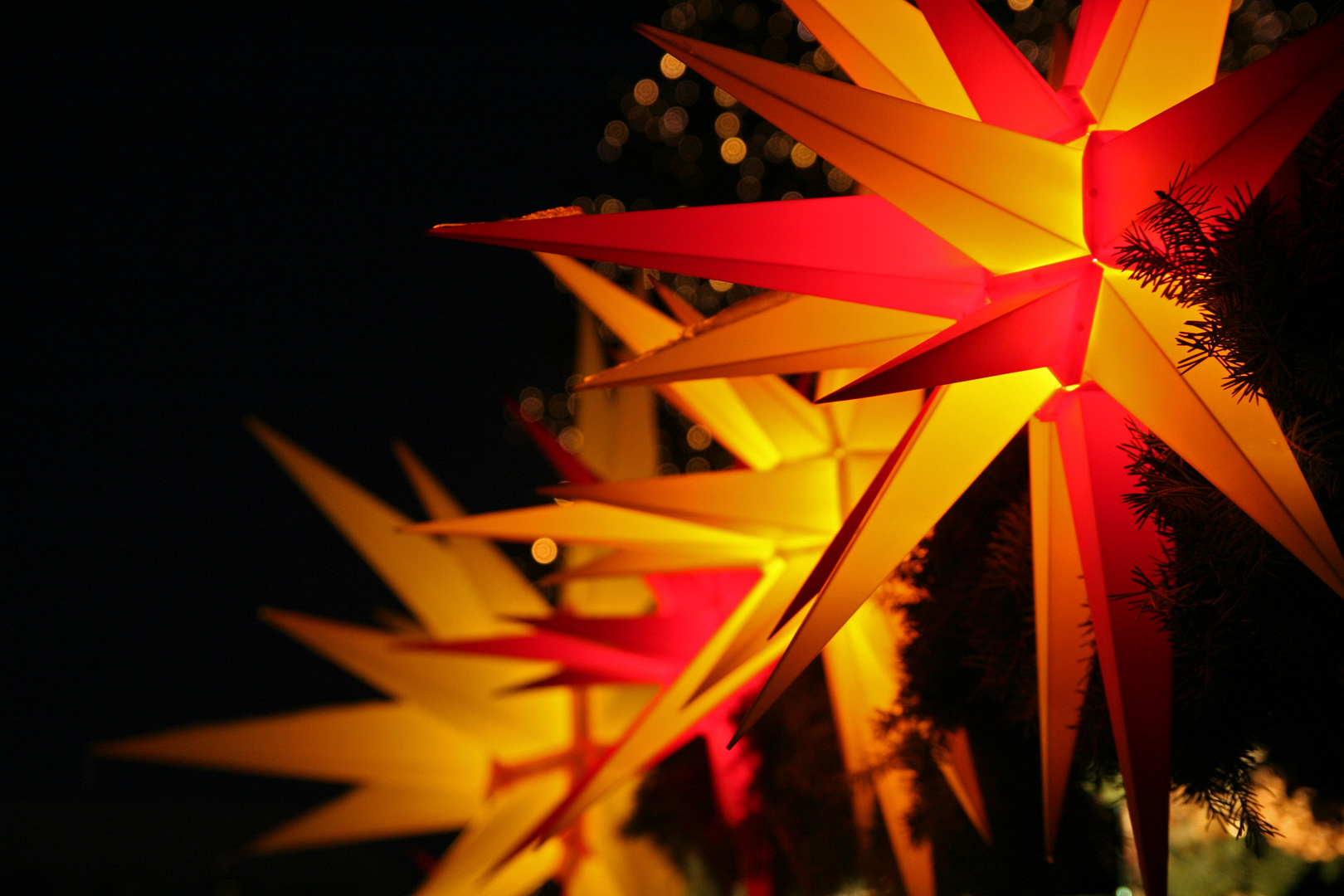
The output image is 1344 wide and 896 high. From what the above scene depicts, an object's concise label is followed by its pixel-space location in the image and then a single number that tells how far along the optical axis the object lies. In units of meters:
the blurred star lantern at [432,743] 2.52
